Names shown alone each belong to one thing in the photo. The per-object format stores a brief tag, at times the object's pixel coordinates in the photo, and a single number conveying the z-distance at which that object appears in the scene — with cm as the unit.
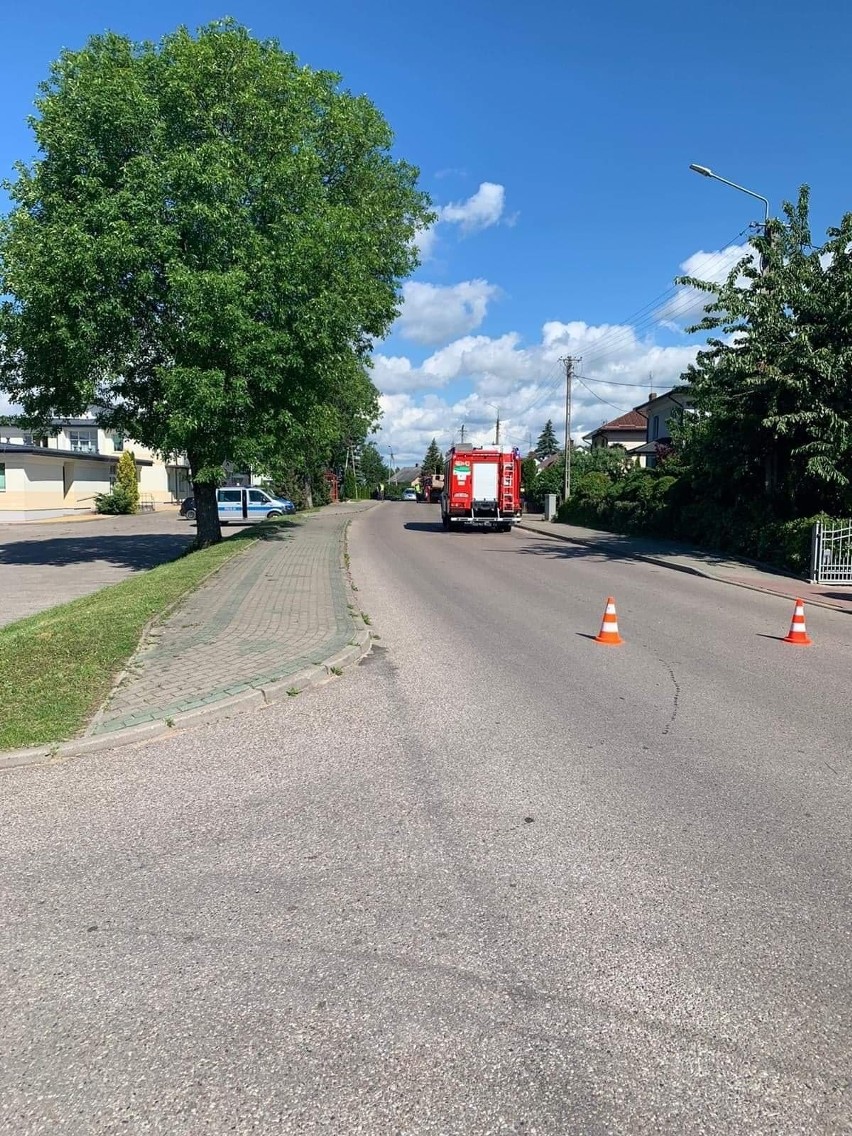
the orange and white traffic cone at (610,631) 938
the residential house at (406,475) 17018
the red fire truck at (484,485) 3012
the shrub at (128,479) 4638
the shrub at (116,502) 4522
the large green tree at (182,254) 1608
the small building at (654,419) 5477
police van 4134
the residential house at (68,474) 4212
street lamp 1831
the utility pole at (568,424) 3762
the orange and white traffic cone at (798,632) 967
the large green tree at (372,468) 12162
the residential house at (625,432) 7412
